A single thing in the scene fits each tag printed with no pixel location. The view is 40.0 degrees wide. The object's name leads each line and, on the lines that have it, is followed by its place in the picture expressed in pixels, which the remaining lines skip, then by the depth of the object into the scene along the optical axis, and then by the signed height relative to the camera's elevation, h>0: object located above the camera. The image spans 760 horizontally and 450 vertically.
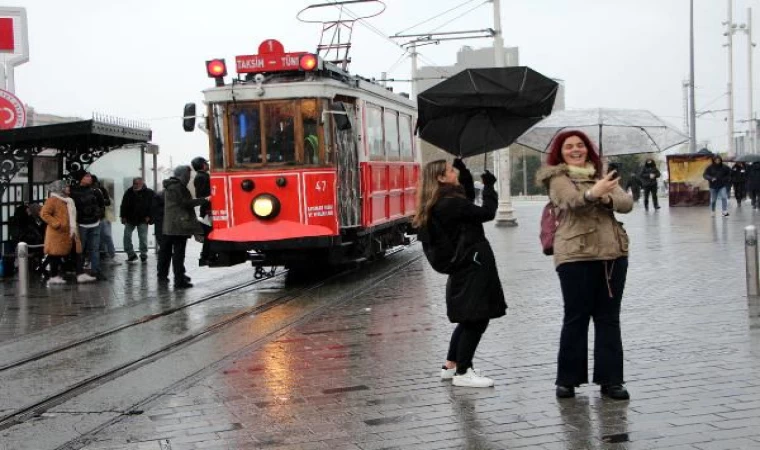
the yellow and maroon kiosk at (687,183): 35.59 -0.78
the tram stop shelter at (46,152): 17.78 +0.61
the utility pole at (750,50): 57.62 +6.05
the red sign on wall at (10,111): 17.92 +1.29
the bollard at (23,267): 14.87 -1.19
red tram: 14.95 +0.23
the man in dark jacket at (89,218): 17.56 -0.60
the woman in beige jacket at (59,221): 16.17 -0.57
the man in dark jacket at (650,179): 34.78 -0.57
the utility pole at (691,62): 50.62 +4.84
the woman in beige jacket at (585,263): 6.92 -0.66
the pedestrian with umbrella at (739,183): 38.59 -0.90
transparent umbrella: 9.33 +0.33
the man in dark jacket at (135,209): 21.38 -0.57
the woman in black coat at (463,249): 7.54 -0.58
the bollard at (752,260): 11.52 -1.13
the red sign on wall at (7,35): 20.52 +2.96
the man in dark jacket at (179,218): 15.80 -0.58
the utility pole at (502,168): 29.02 -0.01
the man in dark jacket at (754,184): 32.75 -0.81
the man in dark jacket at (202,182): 16.84 -0.05
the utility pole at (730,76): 55.31 +4.53
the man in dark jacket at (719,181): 28.64 -0.59
